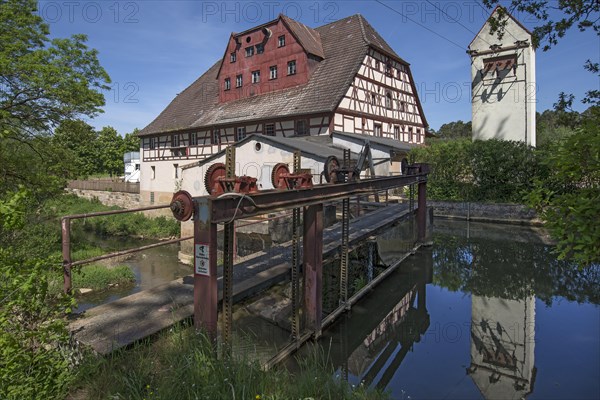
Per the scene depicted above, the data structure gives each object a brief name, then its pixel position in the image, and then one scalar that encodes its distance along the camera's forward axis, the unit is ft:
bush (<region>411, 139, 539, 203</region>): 64.90
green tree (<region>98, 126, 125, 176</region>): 168.86
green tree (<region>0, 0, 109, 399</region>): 32.35
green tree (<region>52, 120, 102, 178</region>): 39.22
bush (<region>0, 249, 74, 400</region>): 9.29
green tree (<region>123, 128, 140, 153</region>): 171.63
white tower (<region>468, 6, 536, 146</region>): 78.23
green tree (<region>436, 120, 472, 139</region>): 247.40
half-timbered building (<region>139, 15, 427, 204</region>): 71.61
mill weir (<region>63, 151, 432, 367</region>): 12.92
